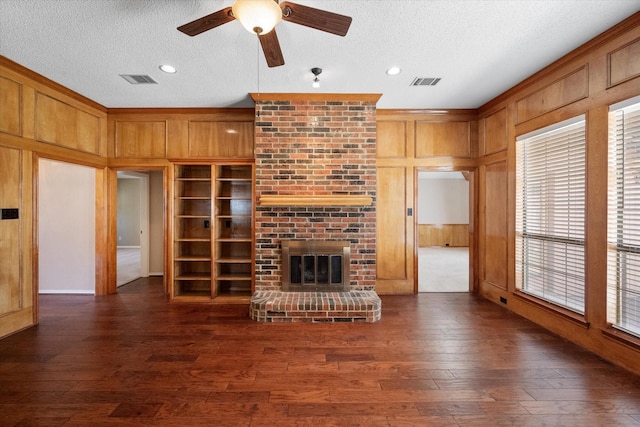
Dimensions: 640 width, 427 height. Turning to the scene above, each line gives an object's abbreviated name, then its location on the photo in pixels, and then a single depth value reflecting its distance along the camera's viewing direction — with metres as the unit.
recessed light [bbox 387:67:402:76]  3.10
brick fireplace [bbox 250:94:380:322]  3.83
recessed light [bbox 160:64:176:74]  3.04
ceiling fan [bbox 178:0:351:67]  1.65
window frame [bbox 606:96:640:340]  2.34
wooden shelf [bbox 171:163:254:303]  4.26
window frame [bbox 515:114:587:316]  2.81
